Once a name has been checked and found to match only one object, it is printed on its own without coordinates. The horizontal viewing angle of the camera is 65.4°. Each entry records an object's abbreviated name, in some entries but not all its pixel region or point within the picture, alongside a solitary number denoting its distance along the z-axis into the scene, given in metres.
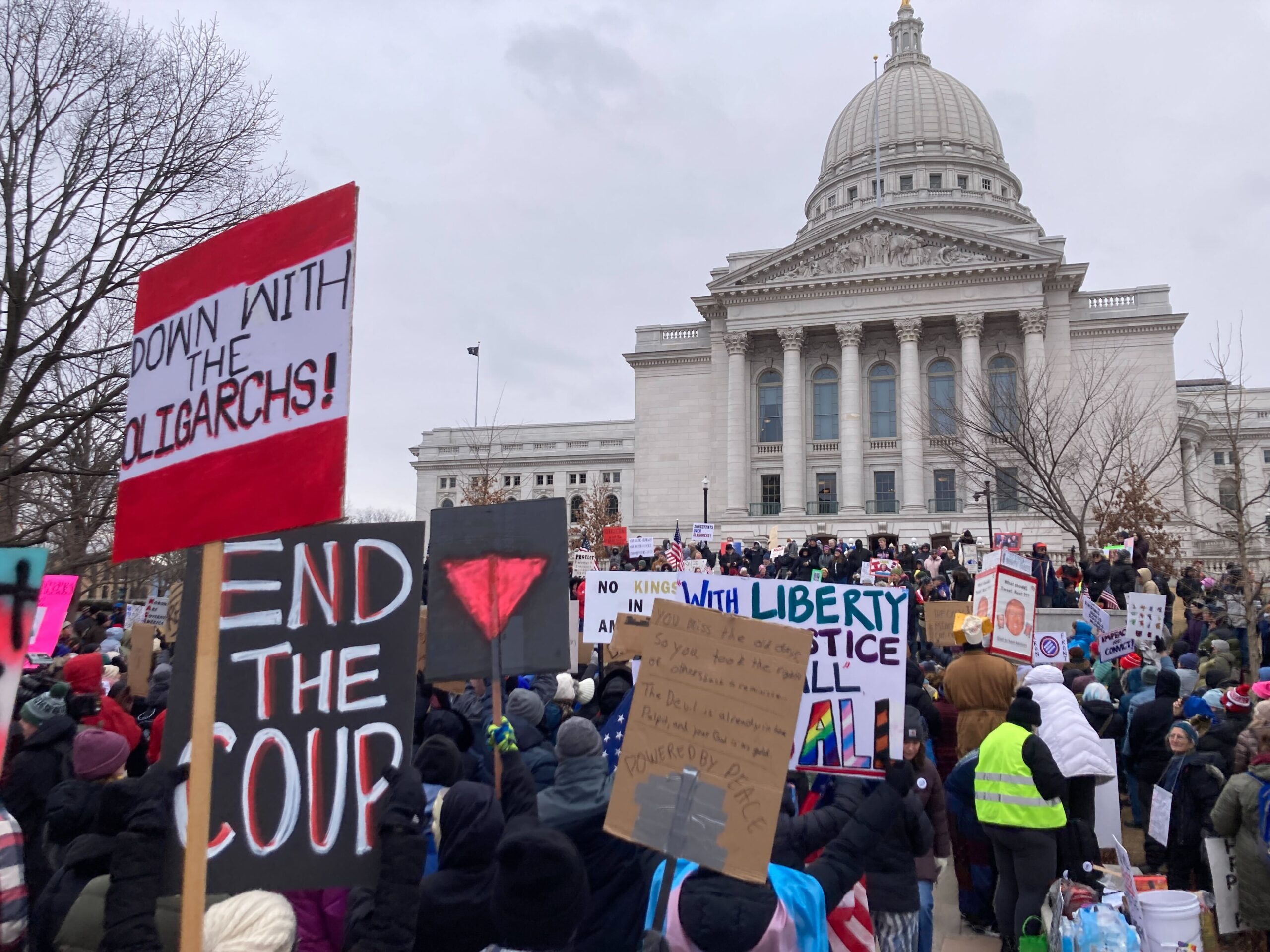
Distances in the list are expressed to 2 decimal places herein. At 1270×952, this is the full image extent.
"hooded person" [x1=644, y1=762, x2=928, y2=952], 3.20
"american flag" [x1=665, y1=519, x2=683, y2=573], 24.89
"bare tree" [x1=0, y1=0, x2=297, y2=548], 13.47
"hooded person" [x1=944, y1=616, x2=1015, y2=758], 7.12
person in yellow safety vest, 5.69
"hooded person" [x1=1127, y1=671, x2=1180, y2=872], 8.00
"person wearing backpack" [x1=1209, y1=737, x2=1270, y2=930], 5.66
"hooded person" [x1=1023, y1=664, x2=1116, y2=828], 6.52
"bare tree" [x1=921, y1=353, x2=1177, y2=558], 26.52
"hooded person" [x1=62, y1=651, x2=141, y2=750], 5.79
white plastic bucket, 5.52
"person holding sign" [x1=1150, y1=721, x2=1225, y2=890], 6.55
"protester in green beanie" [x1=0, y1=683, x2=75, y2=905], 5.18
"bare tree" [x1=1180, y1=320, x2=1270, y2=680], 12.17
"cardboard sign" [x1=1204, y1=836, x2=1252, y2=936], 5.90
